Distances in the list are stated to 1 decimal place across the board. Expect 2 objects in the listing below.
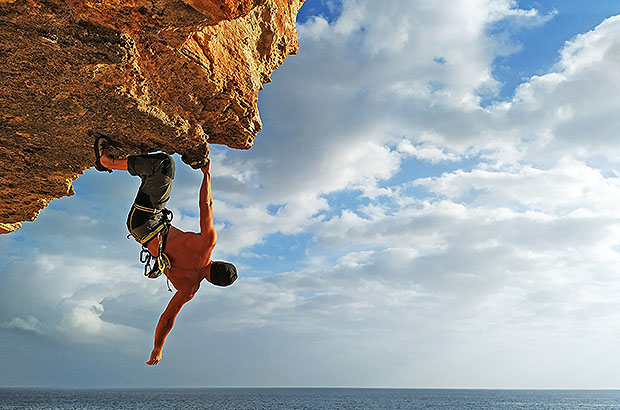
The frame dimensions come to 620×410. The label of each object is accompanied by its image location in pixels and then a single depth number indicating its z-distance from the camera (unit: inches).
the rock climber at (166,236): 233.8
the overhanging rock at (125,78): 161.2
